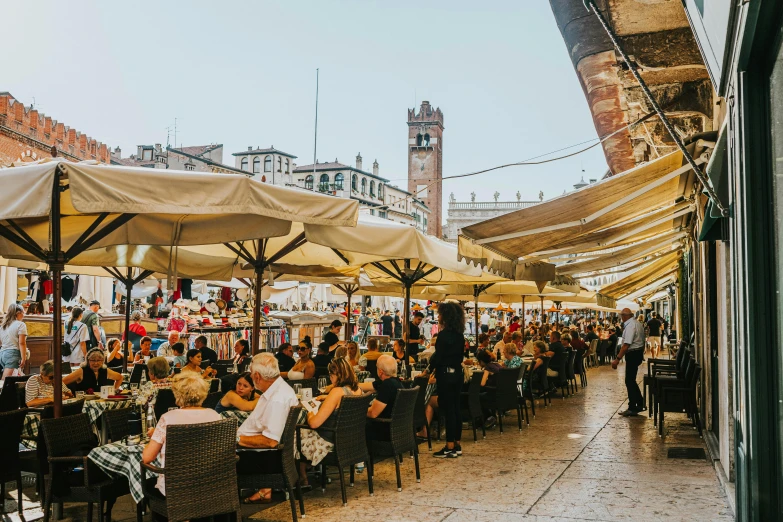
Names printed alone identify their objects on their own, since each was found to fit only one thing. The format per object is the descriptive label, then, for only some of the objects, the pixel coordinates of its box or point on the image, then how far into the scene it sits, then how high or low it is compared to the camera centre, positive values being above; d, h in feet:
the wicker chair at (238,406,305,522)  17.71 -3.65
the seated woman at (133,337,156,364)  39.00 -1.60
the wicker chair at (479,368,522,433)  32.58 -3.07
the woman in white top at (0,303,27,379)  37.52 -1.35
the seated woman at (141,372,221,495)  15.49 -1.96
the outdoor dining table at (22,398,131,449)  21.69 -2.92
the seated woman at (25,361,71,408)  24.20 -2.25
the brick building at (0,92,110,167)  84.79 +21.93
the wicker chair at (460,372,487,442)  30.22 -3.17
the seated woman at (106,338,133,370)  37.55 -1.91
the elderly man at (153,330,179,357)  39.60 -1.68
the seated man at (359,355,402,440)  22.98 -2.35
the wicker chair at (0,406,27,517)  18.28 -3.10
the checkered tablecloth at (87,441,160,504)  16.10 -3.03
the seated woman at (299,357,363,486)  20.72 -3.14
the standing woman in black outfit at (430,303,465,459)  27.53 -2.16
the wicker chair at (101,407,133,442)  19.56 -2.73
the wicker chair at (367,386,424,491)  22.38 -3.38
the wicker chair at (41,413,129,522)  16.57 -3.42
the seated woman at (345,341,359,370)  37.17 -1.68
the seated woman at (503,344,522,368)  38.52 -1.77
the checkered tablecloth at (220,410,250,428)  20.56 -2.58
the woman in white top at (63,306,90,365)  38.34 -1.06
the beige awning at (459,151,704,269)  20.97 +3.37
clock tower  283.59 +65.22
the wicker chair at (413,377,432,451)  26.58 -3.07
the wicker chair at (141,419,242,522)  14.83 -3.08
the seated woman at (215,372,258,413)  20.67 -2.18
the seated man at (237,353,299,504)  17.76 -2.35
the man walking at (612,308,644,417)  37.63 -1.65
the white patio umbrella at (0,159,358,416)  16.67 +2.81
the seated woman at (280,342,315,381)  31.35 -2.10
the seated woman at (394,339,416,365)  38.55 -1.55
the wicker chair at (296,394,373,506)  20.51 -3.14
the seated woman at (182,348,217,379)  30.19 -1.85
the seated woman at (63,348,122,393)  27.81 -2.10
